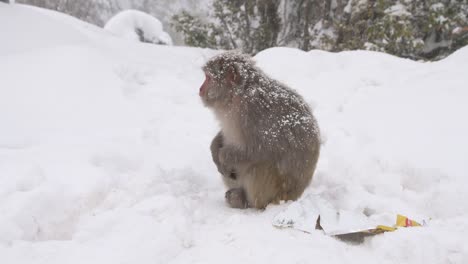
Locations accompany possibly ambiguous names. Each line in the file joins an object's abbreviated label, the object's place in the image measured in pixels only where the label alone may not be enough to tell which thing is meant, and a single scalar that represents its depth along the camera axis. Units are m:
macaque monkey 2.19
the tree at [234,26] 8.12
